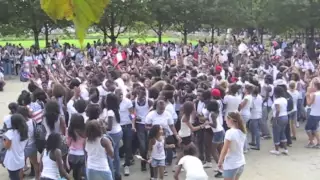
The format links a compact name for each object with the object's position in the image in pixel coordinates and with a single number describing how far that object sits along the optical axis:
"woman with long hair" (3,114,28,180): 6.47
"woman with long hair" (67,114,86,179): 6.16
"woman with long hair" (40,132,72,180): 5.73
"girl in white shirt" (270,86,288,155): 8.91
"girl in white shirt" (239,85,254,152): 8.95
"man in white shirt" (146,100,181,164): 7.39
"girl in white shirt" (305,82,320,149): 9.31
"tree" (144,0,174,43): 29.14
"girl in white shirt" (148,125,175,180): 7.08
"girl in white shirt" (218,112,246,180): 6.03
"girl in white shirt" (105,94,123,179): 7.11
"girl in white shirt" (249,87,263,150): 9.44
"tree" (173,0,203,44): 30.22
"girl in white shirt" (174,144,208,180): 5.59
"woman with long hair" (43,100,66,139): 6.73
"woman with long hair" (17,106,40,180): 6.82
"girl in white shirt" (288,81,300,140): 9.92
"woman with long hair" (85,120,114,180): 5.86
